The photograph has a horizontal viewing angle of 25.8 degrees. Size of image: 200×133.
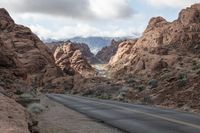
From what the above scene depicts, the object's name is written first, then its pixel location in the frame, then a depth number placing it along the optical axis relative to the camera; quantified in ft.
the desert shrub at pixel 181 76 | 166.75
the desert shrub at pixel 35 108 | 82.55
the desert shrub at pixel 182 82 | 149.50
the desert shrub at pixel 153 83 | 186.50
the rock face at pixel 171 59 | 141.79
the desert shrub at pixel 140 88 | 192.09
